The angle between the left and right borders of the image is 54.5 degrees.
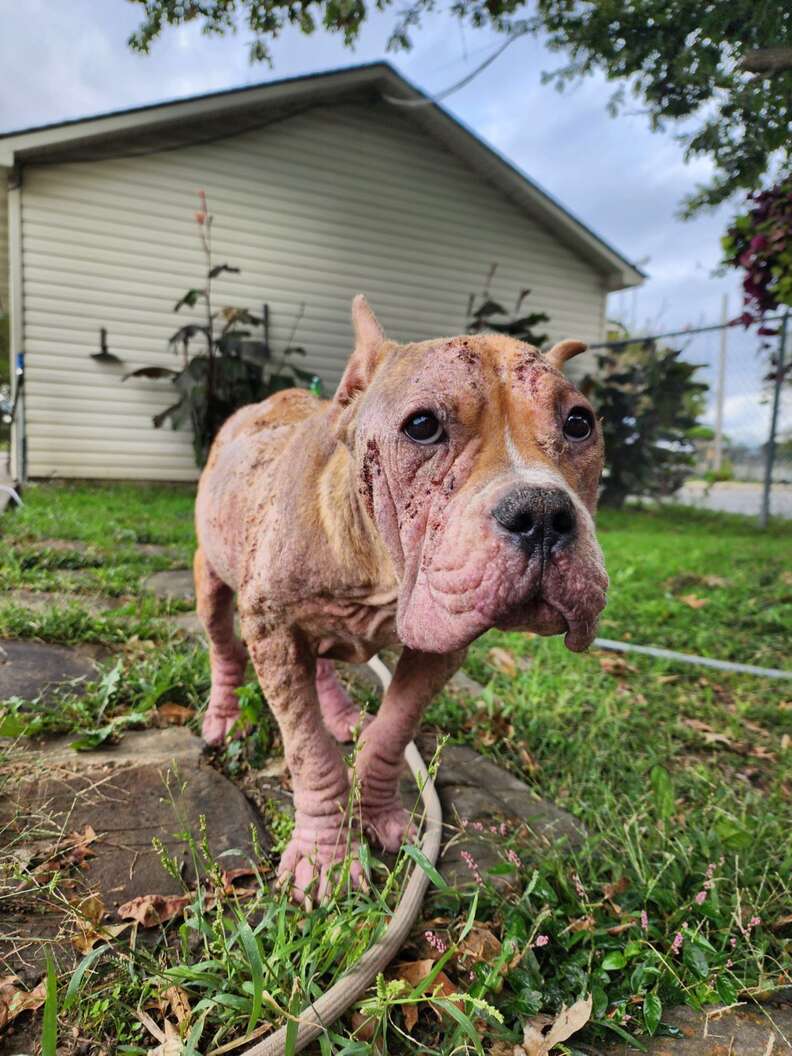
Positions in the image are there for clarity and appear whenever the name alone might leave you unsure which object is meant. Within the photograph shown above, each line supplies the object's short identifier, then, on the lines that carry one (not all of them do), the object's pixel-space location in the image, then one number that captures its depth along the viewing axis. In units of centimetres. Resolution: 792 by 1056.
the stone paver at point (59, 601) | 112
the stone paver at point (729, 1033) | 49
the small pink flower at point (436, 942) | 53
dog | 44
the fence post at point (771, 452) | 620
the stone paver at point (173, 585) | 133
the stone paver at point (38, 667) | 84
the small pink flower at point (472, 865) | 58
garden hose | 46
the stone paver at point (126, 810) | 58
